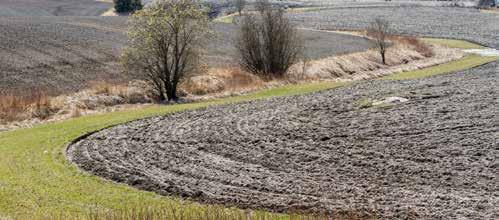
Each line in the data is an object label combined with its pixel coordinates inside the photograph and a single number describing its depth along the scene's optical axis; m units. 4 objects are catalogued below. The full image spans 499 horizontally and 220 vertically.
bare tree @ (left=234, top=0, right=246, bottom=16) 110.20
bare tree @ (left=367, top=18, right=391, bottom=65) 54.54
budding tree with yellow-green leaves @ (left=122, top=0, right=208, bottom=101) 35.53
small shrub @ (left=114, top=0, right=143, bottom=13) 115.69
